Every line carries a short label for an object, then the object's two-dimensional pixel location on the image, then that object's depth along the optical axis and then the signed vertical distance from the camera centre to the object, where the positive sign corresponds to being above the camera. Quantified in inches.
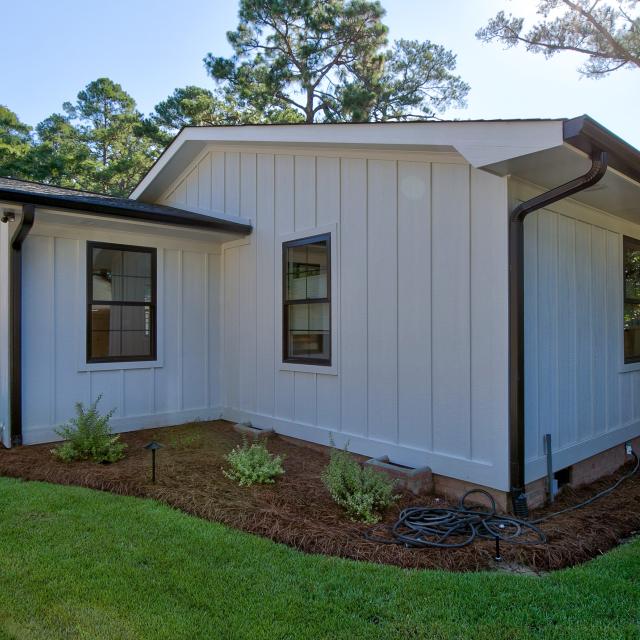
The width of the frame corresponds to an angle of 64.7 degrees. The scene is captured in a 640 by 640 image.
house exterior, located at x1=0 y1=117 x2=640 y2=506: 150.3 +11.4
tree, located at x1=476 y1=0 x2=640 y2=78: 450.6 +268.7
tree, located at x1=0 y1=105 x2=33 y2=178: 744.5 +279.0
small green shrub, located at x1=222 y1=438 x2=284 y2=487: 166.1 -48.1
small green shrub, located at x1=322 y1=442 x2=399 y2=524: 139.7 -47.6
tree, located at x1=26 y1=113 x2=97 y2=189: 756.6 +255.2
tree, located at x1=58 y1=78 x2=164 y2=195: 818.8 +321.6
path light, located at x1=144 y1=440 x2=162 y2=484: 163.3 -42.0
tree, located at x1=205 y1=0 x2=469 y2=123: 676.7 +362.5
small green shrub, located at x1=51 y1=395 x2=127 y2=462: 192.4 -45.7
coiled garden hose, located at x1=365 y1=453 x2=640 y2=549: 124.9 -53.2
